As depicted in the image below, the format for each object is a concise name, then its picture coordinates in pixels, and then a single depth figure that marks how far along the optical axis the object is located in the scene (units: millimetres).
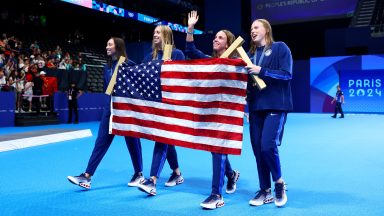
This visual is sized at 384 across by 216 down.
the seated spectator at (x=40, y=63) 15738
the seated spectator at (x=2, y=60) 14606
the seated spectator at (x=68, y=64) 17834
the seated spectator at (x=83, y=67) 19352
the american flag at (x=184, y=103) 3709
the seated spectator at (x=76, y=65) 18947
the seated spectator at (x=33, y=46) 18428
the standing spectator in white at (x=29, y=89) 14398
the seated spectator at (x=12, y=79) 14109
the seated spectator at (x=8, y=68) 14496
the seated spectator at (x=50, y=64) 16706
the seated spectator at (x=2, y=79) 13745
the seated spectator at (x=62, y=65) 17669
